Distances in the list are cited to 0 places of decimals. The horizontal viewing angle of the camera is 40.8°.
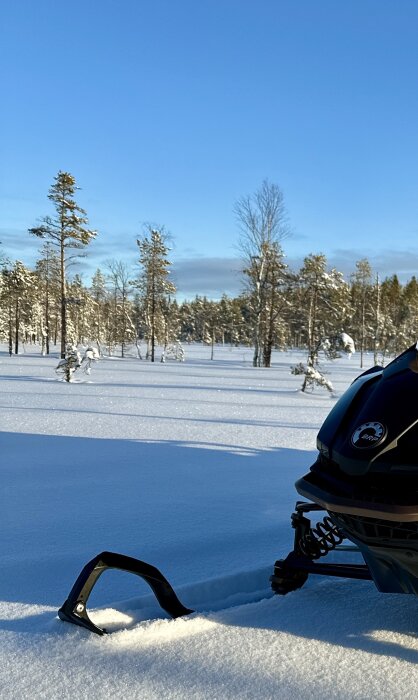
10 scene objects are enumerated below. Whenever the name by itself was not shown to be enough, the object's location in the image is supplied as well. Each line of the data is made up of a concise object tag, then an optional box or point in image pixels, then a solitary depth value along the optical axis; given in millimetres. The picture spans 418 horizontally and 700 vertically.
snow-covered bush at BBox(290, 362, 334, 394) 16906
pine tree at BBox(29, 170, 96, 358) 32312
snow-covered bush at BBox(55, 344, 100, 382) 17891
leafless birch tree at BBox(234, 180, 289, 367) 31734
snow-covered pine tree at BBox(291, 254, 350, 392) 34469
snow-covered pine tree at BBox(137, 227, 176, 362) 41709
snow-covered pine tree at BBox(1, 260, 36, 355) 50500
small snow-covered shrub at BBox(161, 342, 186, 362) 42728
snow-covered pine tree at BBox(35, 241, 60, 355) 44762
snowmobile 1856
